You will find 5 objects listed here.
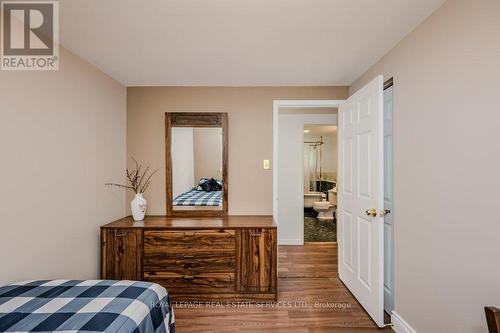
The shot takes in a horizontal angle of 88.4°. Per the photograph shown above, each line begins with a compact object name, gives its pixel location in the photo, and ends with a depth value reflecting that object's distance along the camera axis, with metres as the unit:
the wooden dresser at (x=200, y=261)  2.61
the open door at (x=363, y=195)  2.14
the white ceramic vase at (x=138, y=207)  2.88
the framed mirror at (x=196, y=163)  3.10
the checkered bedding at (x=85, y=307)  1.19
